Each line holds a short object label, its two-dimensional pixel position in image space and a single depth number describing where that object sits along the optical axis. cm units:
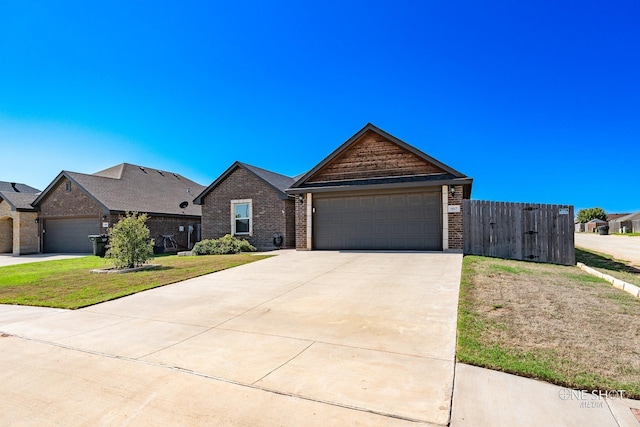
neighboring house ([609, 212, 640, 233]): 4994
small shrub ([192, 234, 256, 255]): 1716
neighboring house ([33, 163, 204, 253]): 2020
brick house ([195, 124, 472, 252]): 1295
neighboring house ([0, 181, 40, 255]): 2186
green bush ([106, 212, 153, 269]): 1150
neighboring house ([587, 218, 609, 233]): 5697
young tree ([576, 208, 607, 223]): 7081
